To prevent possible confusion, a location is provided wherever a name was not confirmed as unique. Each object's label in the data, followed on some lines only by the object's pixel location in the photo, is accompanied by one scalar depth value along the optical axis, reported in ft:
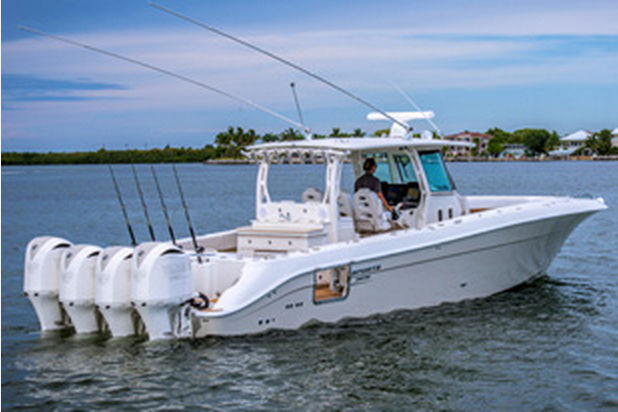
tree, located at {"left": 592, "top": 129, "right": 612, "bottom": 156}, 561.02
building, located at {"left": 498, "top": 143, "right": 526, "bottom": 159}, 583.17
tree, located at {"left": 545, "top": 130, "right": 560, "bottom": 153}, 590.14
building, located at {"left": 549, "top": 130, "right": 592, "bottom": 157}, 603.26
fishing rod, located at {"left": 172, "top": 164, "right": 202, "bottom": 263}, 35.40
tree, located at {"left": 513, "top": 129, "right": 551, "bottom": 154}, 585.22
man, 40.78
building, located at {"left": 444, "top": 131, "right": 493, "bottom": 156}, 551.14
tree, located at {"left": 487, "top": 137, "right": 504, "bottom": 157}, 573.33
